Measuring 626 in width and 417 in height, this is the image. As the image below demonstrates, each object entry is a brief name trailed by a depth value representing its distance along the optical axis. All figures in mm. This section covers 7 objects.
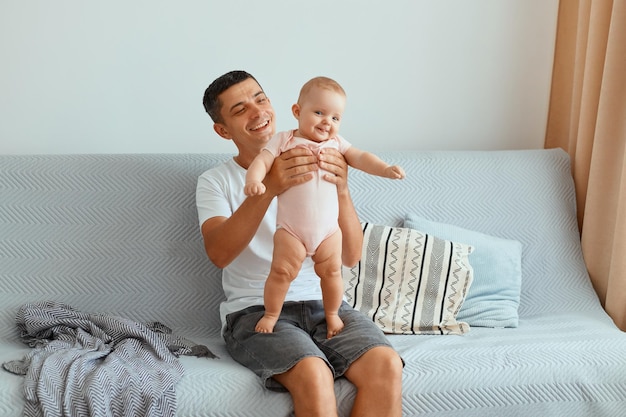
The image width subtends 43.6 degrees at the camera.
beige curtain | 2318
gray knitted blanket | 1621
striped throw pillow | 2186
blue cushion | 2242
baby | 1690
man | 1691
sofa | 1848
